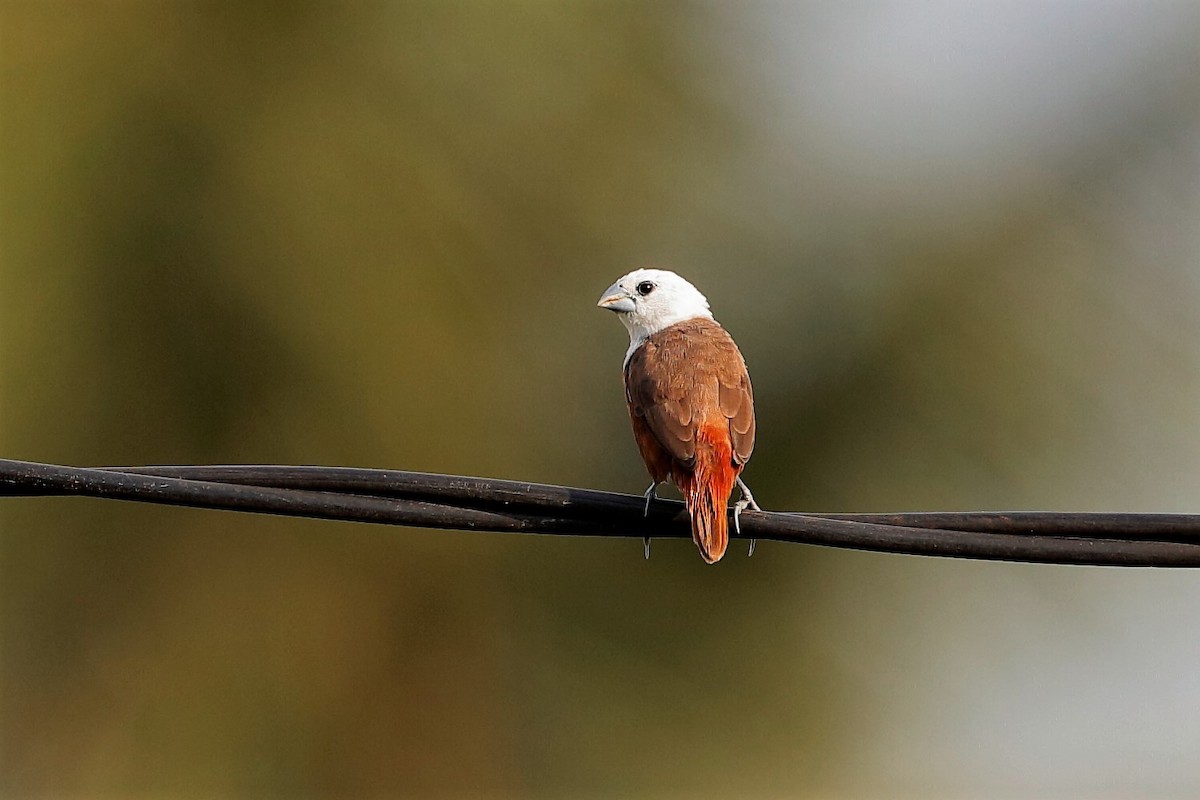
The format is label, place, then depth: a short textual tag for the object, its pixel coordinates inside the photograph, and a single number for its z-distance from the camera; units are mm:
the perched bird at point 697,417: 10180
